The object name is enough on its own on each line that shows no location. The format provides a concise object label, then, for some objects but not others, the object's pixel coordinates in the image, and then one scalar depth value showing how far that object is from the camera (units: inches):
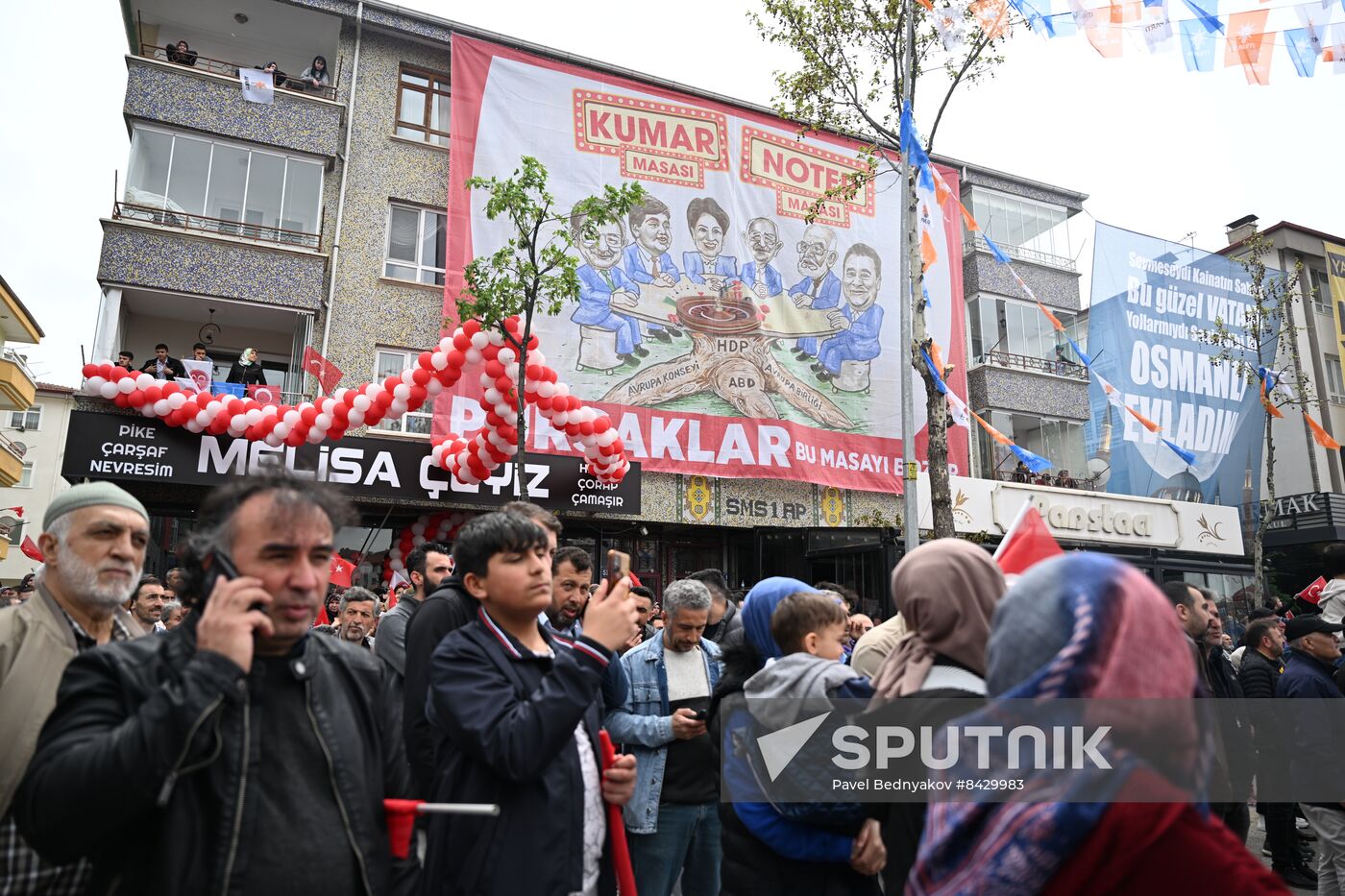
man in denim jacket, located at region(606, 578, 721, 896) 162.2
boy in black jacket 94.5
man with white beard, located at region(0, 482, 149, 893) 87.5
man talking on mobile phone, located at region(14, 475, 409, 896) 63.5
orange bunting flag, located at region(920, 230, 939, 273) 503.8
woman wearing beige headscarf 86.1
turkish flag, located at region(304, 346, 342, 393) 590.6
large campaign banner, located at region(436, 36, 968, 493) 641.0
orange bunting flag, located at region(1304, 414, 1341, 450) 667.4
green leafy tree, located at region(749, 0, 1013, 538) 491.8
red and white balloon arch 459.5
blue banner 824.9
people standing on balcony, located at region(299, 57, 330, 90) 647.1
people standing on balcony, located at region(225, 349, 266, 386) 559.1
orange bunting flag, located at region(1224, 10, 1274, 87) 352.2
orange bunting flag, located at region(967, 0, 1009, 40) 410.0
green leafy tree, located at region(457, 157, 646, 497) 449.1
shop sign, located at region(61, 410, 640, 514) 497.0
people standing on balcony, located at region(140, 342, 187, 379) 531.8
